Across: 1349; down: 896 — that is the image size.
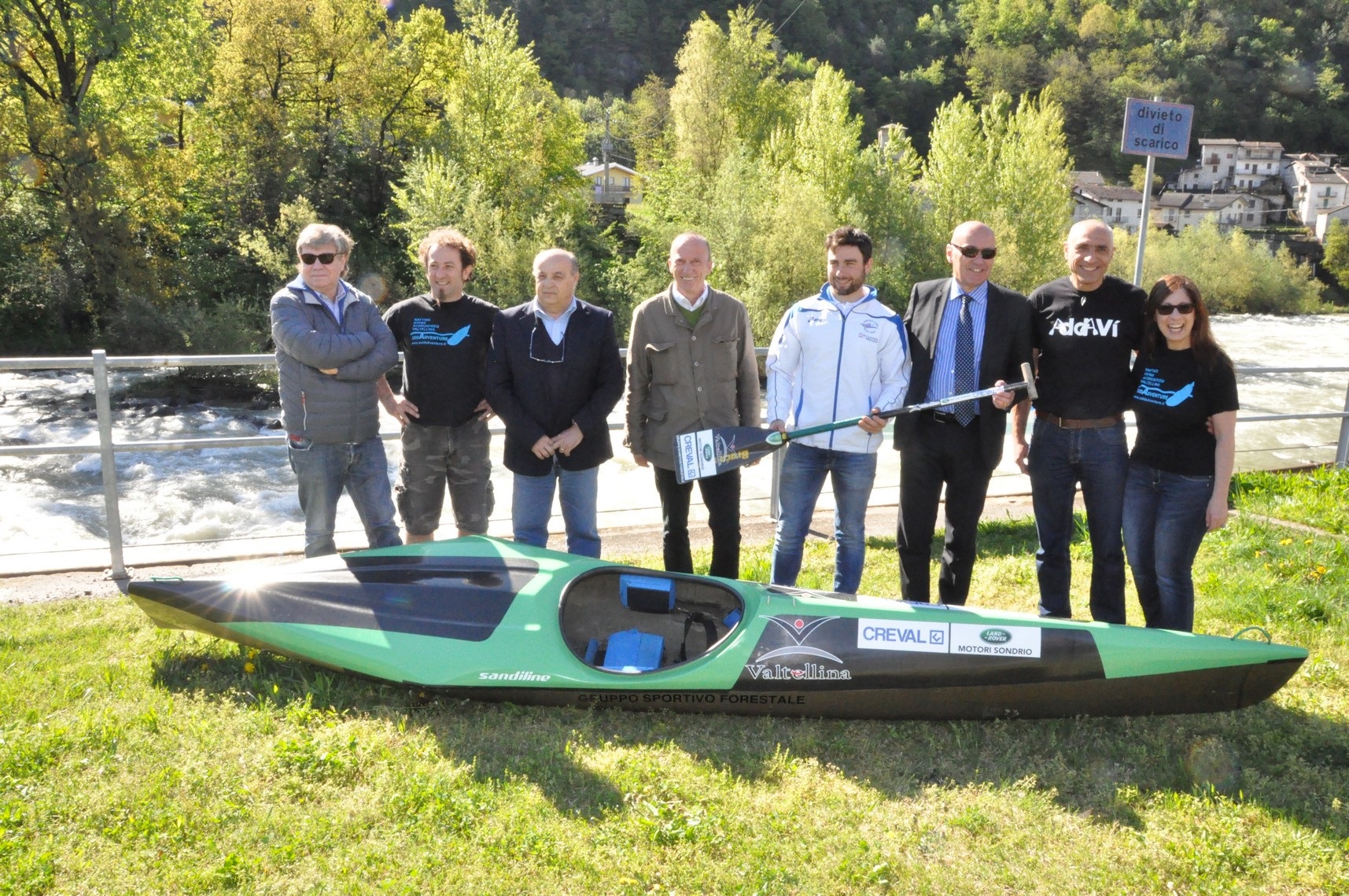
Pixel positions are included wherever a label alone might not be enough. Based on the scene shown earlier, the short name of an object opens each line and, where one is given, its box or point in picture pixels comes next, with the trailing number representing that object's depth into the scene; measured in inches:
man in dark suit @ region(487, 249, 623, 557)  153.3
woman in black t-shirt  133.1
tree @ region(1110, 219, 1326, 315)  1664.6
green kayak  127.9
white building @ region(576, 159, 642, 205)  2422.5
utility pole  2351.5
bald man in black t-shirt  141.3
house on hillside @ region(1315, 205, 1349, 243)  2406.5
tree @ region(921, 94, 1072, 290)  1180.5
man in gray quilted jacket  149.6
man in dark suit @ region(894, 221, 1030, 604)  145.2
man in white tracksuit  147.2
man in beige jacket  153.6
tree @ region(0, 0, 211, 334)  812.0
